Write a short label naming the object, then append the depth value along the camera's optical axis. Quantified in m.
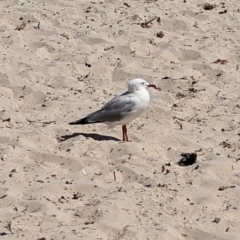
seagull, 13.39
